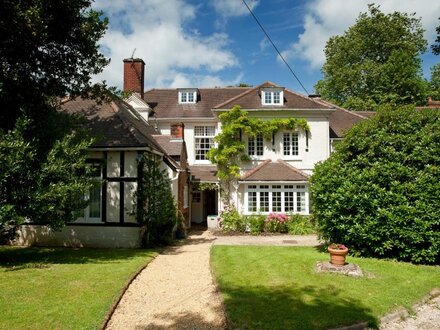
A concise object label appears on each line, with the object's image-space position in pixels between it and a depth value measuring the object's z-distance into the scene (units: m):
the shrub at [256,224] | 18.72
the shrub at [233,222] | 19.20
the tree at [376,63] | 33.22
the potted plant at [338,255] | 9.20
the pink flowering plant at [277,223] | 18.69
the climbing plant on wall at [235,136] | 20.27
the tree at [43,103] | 9.25
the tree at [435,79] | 40.67
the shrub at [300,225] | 18.47
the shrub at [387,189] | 10.34
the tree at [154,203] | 13.41
